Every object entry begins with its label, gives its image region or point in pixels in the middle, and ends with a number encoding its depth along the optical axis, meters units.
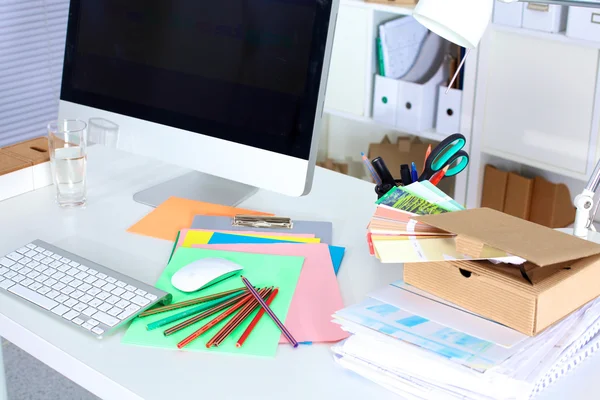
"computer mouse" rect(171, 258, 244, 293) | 1.11
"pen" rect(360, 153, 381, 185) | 1.23
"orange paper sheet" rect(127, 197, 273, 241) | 1.33
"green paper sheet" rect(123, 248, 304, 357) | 0.99
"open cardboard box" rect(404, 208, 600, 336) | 0.89
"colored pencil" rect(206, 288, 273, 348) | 0.99
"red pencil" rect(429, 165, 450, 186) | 1.22
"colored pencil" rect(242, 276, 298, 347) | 1.00
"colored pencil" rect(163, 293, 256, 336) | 1.01
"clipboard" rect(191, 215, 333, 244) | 1.33
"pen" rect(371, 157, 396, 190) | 1.23
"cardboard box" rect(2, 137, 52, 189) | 1.48
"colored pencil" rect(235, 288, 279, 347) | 0.99
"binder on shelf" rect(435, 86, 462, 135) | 2.42
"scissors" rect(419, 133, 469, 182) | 1.21
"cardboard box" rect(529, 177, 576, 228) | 2.37
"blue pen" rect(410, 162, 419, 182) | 1.23
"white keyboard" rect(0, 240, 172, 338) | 1.04
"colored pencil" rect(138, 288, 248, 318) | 1.06
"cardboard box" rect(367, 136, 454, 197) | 2.72
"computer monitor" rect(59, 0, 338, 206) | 1.25
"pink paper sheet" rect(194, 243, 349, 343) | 1.02
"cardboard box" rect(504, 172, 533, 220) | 2.39
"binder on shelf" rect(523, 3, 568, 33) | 2.11
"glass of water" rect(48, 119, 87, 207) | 1.41
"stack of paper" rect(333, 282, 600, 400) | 0.83
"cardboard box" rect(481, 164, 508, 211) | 2.40
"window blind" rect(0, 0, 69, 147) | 2.70
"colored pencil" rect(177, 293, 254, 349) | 0.99
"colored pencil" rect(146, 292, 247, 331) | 1.03
